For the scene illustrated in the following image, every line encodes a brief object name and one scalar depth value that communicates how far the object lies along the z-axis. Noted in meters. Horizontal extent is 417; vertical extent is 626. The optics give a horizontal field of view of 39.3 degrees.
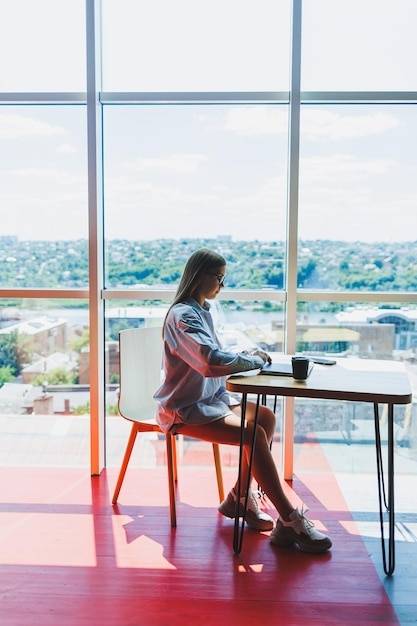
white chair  2.76
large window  3.06
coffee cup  2.26
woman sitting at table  2.39
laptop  2.38
